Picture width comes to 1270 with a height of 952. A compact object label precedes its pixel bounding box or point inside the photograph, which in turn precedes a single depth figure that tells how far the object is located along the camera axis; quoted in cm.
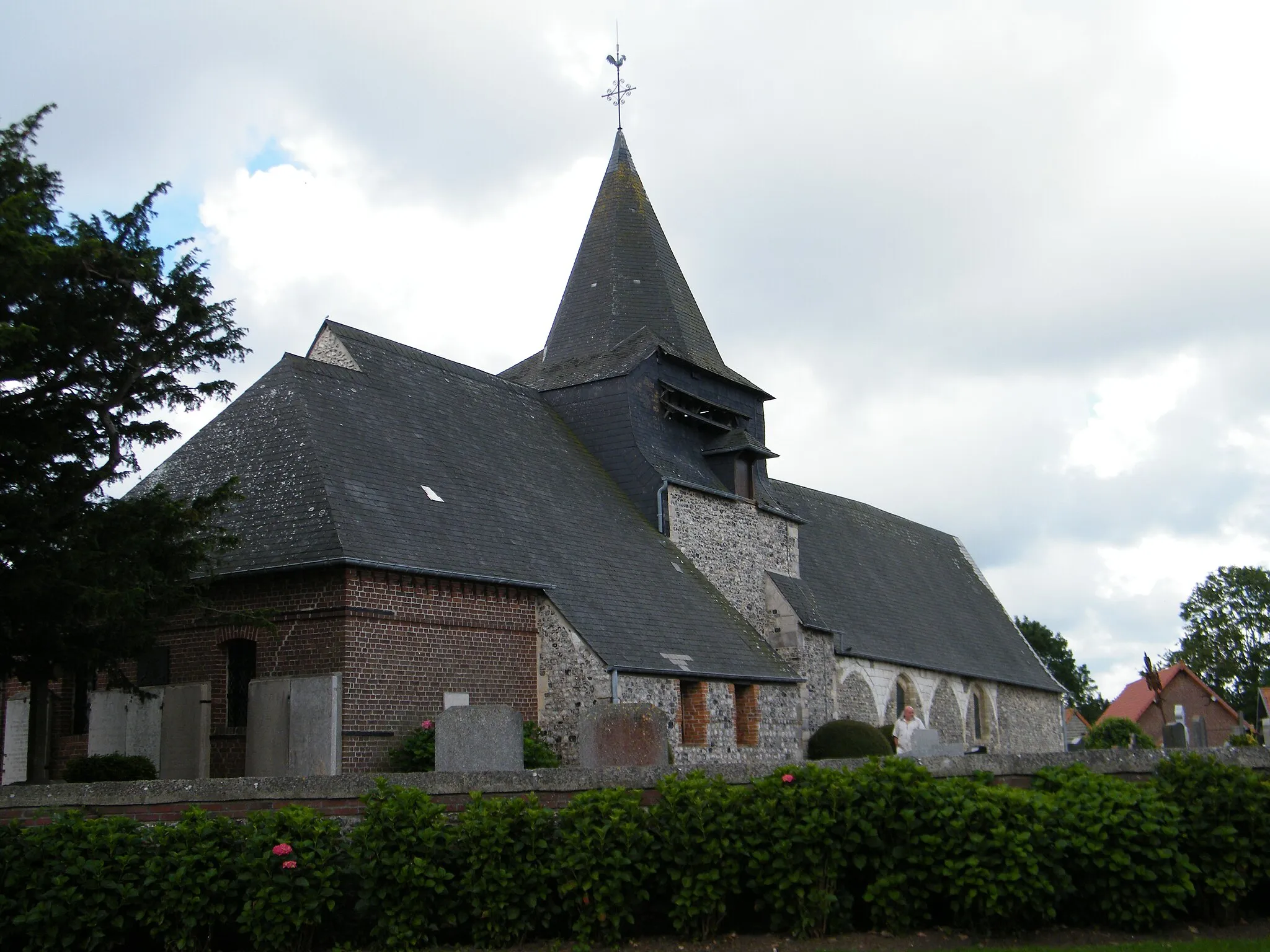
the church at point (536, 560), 1744
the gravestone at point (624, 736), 1256
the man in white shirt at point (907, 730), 1745
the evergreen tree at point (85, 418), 1266
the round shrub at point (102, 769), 1562
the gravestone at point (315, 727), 1655
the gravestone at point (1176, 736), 1769
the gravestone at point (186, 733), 1725
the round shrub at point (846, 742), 2503
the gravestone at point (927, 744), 1669
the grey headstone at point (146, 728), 1764
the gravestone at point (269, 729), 1680
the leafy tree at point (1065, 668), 7075
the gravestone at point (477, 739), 1273
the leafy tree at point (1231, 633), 6962
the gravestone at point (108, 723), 1772
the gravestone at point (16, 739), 1922
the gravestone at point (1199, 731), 1964
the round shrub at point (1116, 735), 3592
